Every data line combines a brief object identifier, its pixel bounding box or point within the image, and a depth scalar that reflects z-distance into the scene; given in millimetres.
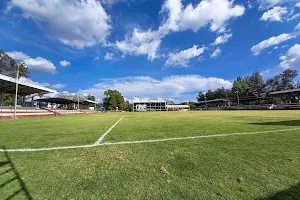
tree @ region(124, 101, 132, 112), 124525
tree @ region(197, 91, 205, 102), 137750
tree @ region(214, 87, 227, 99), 115738
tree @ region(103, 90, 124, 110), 101375
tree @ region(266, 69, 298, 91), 90125
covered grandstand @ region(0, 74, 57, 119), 24250
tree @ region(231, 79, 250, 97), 94875
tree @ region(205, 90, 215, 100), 125600
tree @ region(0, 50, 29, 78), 47397
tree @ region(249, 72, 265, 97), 95250
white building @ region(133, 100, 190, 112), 118750
